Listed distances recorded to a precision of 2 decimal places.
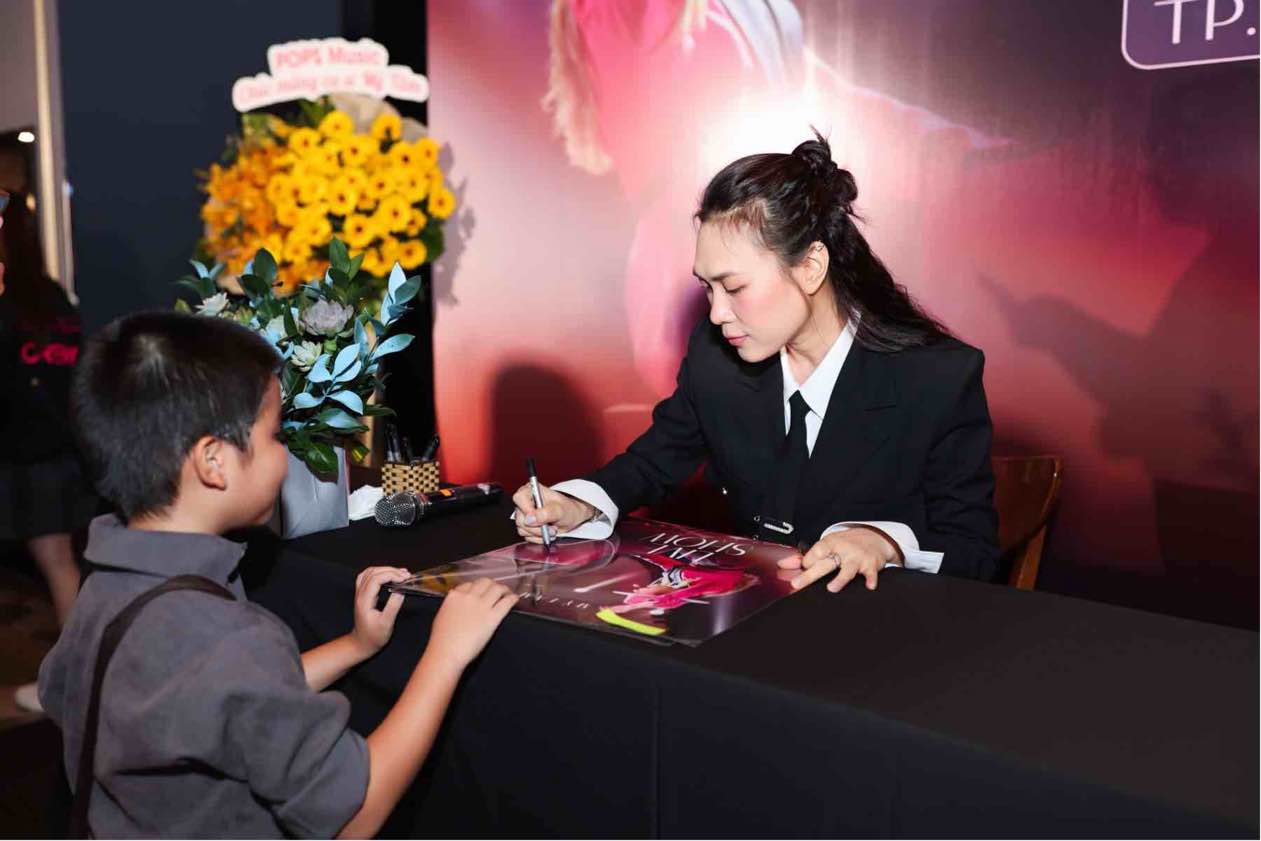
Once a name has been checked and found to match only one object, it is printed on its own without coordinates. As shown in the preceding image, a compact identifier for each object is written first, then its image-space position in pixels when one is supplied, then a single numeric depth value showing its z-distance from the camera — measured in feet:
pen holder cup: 6.11
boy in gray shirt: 3.25
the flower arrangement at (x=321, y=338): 5.17
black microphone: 5.47
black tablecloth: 2.76
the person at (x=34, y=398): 11.01
